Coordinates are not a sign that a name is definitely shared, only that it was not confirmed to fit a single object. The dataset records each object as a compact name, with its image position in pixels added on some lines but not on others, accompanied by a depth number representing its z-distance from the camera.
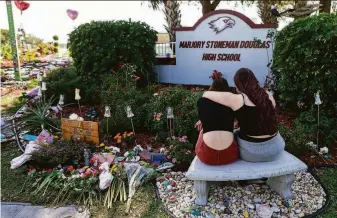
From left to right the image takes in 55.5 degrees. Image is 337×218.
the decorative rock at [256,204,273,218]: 3.30
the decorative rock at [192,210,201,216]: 3.34
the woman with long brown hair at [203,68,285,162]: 3.26
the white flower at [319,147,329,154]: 4.62
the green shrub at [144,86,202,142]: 5.01
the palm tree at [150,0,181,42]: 12.98
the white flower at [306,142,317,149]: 4.70
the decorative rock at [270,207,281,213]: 3.36
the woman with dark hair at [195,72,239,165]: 3.29
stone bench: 3.21
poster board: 5.00
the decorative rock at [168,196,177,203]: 3.62
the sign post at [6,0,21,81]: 10.20
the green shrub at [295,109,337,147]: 4.87
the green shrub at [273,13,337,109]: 5.12
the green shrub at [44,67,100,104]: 7.51
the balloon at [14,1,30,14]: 15.57
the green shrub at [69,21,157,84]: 7.94
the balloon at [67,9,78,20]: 17.36
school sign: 7.69
